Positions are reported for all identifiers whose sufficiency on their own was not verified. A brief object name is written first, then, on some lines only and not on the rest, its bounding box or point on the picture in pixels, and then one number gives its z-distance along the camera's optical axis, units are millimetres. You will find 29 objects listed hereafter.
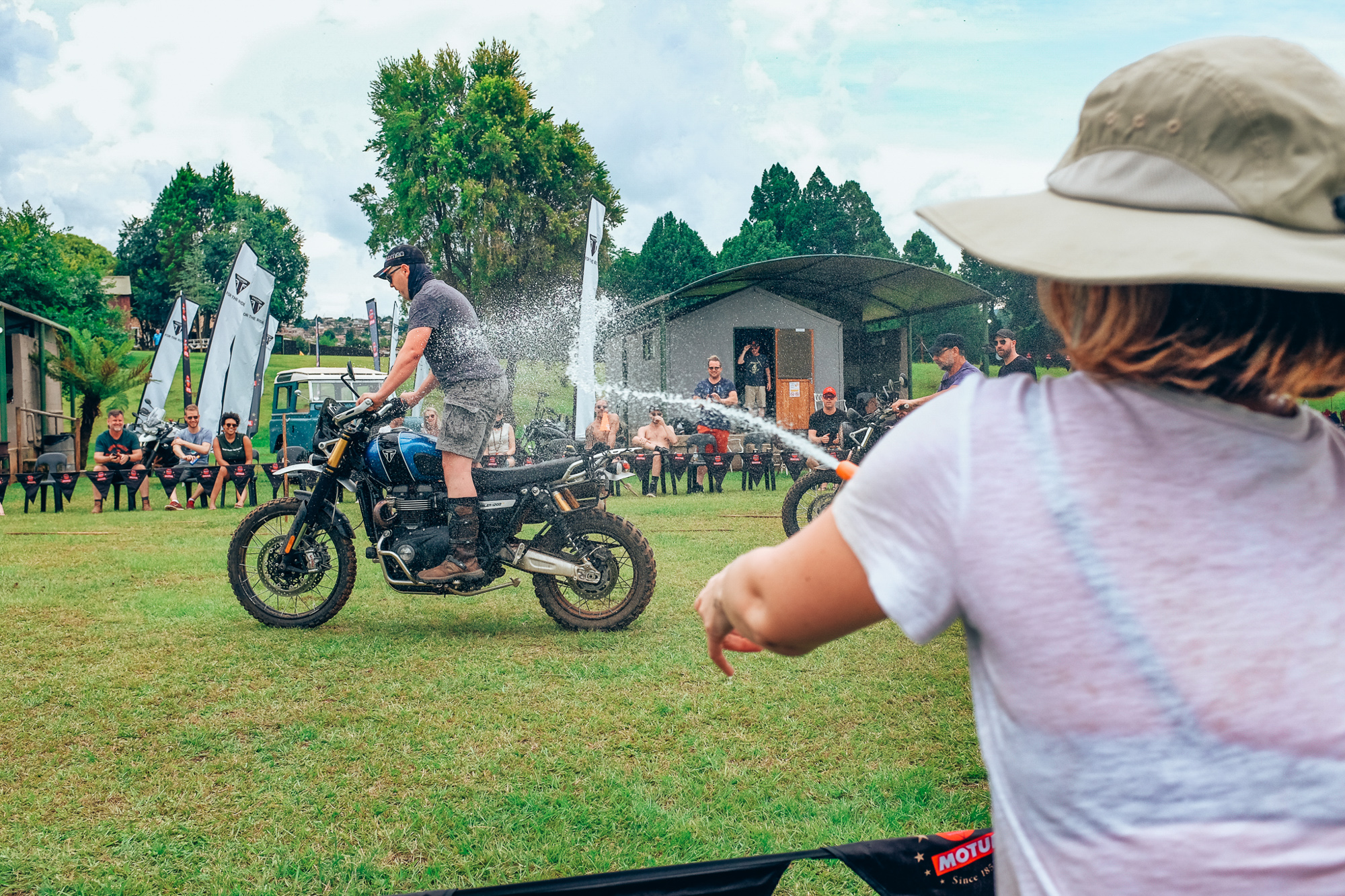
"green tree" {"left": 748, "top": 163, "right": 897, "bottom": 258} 81250
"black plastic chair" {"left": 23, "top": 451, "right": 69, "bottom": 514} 14042
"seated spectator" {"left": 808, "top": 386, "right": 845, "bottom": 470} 13312
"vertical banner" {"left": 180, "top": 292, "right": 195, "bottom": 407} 21984
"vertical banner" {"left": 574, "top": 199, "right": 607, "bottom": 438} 15633
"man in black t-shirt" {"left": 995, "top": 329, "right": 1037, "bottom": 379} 9406
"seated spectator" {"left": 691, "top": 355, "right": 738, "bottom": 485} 15062
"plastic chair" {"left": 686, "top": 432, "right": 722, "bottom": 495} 16016
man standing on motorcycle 5590
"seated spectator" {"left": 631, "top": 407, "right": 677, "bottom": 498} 16141
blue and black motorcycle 5723
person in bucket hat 791
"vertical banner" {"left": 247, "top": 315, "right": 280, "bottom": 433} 18047
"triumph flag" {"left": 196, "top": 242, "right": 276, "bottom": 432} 16625
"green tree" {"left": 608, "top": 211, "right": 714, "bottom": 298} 68562
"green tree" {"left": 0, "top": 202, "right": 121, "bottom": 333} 34438
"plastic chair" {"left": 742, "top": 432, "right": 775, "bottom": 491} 16375
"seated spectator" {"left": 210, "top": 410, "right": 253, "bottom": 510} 14609
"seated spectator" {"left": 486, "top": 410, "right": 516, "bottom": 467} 15648
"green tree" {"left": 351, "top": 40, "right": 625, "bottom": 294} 41000
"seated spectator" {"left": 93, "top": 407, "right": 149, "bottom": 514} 14266
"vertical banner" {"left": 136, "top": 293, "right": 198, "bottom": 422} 18781
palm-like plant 24391
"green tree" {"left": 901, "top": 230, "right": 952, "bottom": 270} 75312
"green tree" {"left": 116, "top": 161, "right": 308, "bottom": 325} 73312
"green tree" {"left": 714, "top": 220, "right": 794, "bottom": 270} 74312
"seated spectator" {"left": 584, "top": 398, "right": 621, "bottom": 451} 15945
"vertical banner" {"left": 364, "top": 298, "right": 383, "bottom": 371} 30484
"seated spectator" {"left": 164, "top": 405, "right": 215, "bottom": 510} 15297
